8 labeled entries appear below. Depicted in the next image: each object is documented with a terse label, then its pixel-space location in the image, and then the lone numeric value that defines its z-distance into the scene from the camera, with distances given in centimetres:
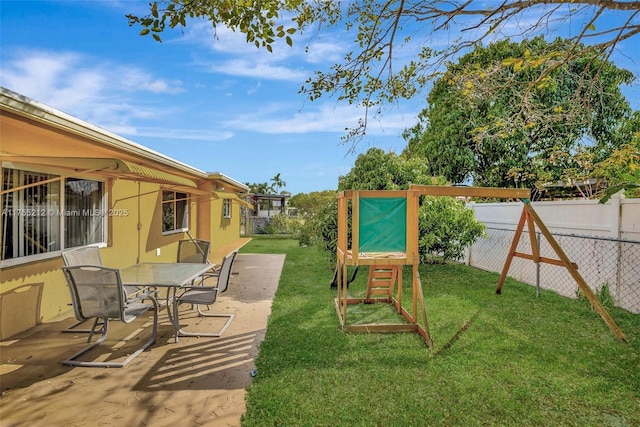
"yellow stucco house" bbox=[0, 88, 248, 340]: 374
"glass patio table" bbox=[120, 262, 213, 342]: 474
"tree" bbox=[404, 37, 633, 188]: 1356
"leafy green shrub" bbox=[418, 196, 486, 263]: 891
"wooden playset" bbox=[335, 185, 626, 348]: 500
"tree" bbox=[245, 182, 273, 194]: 6419
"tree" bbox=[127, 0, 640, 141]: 400
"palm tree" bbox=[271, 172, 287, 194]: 7625
